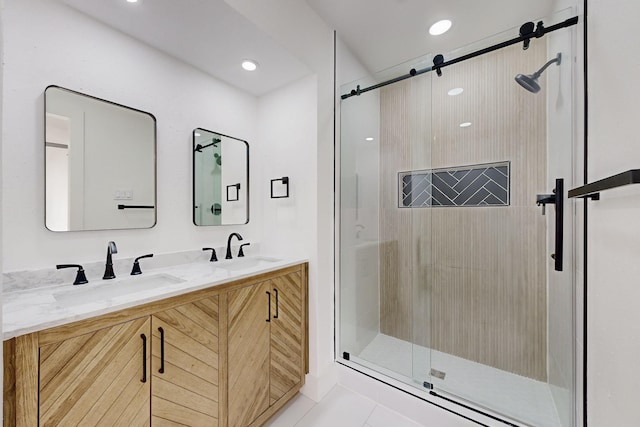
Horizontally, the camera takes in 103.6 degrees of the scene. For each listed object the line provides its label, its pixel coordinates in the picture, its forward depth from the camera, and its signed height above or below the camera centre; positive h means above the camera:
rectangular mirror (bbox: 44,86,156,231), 1.26 +0.27
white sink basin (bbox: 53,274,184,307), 1.16 -0.40
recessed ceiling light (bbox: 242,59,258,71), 1.76 +1.05
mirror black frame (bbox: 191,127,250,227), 1.81 +0.19
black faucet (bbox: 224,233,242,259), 1.93 -0.27
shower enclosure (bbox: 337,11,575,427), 1.69 -0.17
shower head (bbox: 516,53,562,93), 1.49 +0.83
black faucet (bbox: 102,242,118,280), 1.34 -0.29
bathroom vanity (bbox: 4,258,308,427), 0.82 -0.59
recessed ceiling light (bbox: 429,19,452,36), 1.95 +1.48
